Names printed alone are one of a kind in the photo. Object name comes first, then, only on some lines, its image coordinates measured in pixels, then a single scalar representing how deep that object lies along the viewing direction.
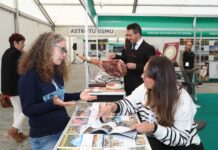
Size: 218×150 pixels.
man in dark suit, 2.31
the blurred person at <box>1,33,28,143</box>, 2.45
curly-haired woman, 1.13
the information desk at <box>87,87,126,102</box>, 2.13
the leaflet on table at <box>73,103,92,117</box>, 1.37
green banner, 5.55
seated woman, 1.10
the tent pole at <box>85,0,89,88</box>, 2.69
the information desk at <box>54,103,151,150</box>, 0.95
